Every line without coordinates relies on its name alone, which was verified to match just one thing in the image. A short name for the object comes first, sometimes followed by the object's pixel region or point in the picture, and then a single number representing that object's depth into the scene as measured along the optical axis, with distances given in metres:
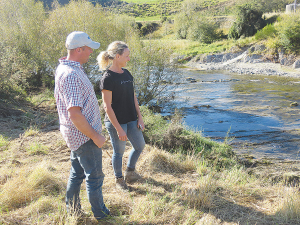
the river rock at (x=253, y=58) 24.57
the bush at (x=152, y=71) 11.04
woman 3.26
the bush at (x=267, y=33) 25.34
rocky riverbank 21.77
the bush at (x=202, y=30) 37.32
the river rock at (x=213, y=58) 28.12
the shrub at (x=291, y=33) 22.27
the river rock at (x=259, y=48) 25.29
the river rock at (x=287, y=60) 22.16
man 2.30
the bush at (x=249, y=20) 29.83
